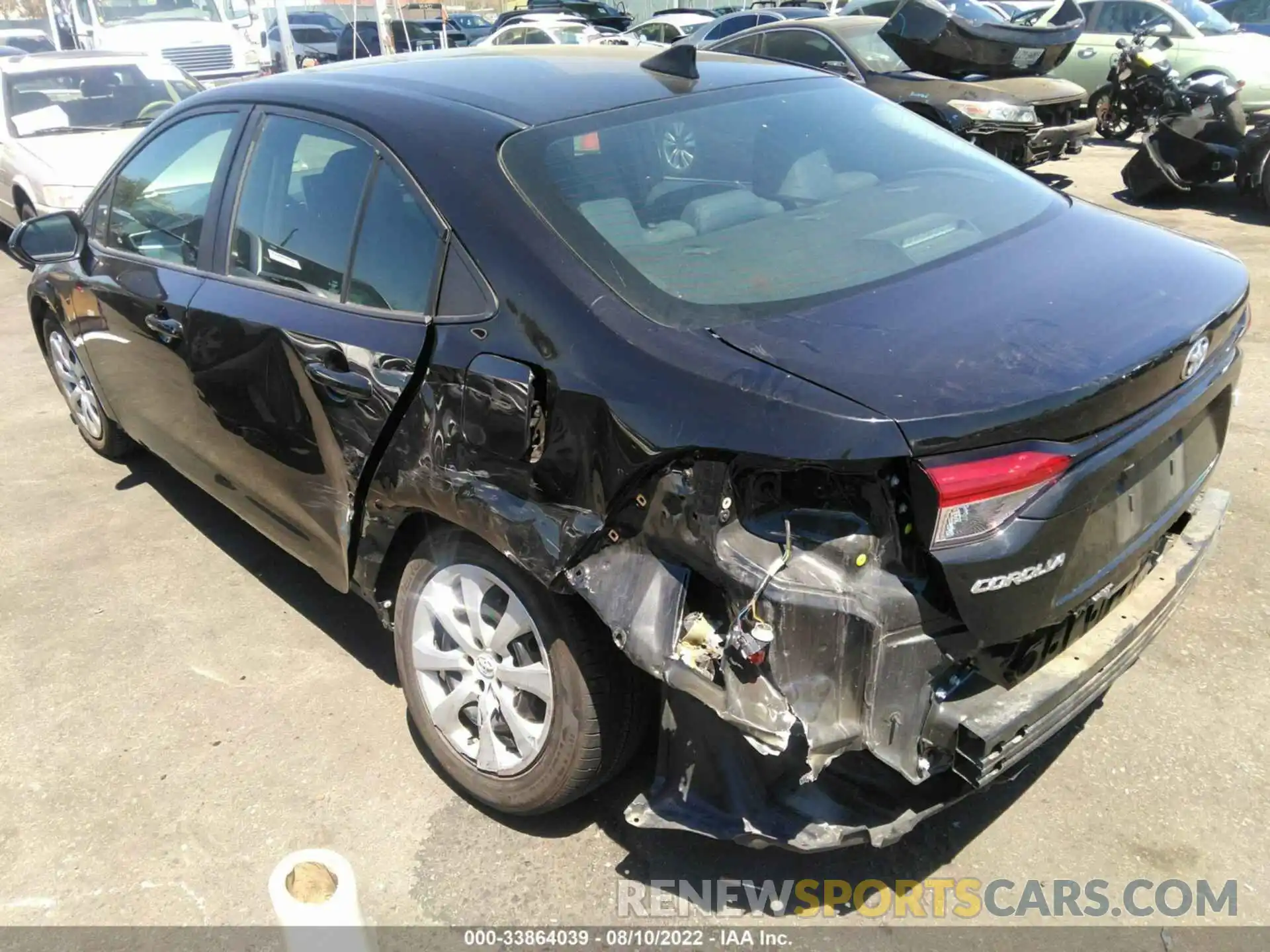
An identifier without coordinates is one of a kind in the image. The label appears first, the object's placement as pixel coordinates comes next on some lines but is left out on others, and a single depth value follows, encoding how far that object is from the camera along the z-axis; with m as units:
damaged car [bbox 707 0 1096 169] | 8.54
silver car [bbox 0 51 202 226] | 7.54
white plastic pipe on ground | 1.43
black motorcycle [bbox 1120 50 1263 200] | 8.55
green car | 11.47
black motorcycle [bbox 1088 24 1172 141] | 10.16
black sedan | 1.86
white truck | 13.64
